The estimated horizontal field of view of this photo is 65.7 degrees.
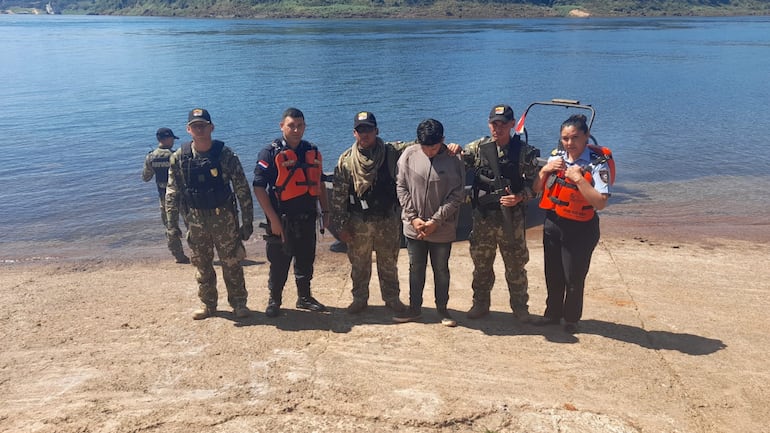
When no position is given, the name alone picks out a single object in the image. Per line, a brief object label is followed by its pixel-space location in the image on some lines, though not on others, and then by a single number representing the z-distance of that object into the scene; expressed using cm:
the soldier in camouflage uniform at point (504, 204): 524
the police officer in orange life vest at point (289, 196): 551
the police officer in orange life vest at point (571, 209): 478
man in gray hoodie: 521
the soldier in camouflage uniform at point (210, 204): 552
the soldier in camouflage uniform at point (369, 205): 547
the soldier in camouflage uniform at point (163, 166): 903
